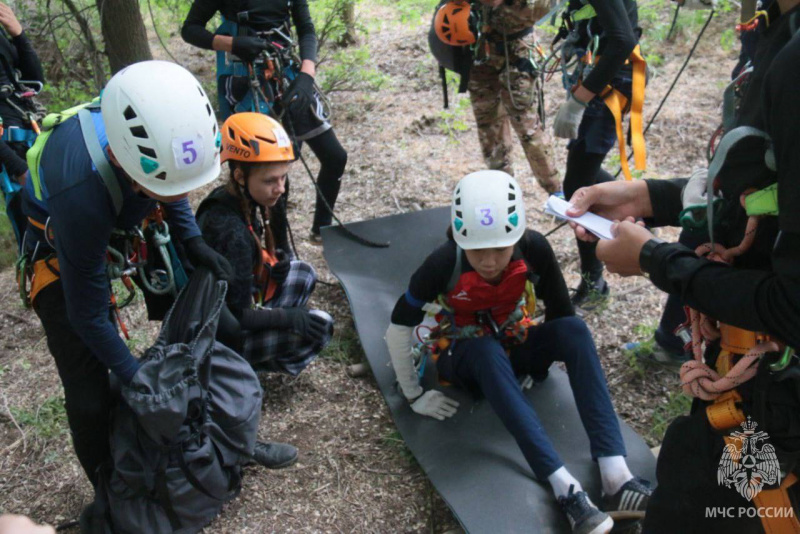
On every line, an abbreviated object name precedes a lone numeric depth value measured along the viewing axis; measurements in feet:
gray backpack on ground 7.93
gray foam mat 8.46
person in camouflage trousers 13.16
